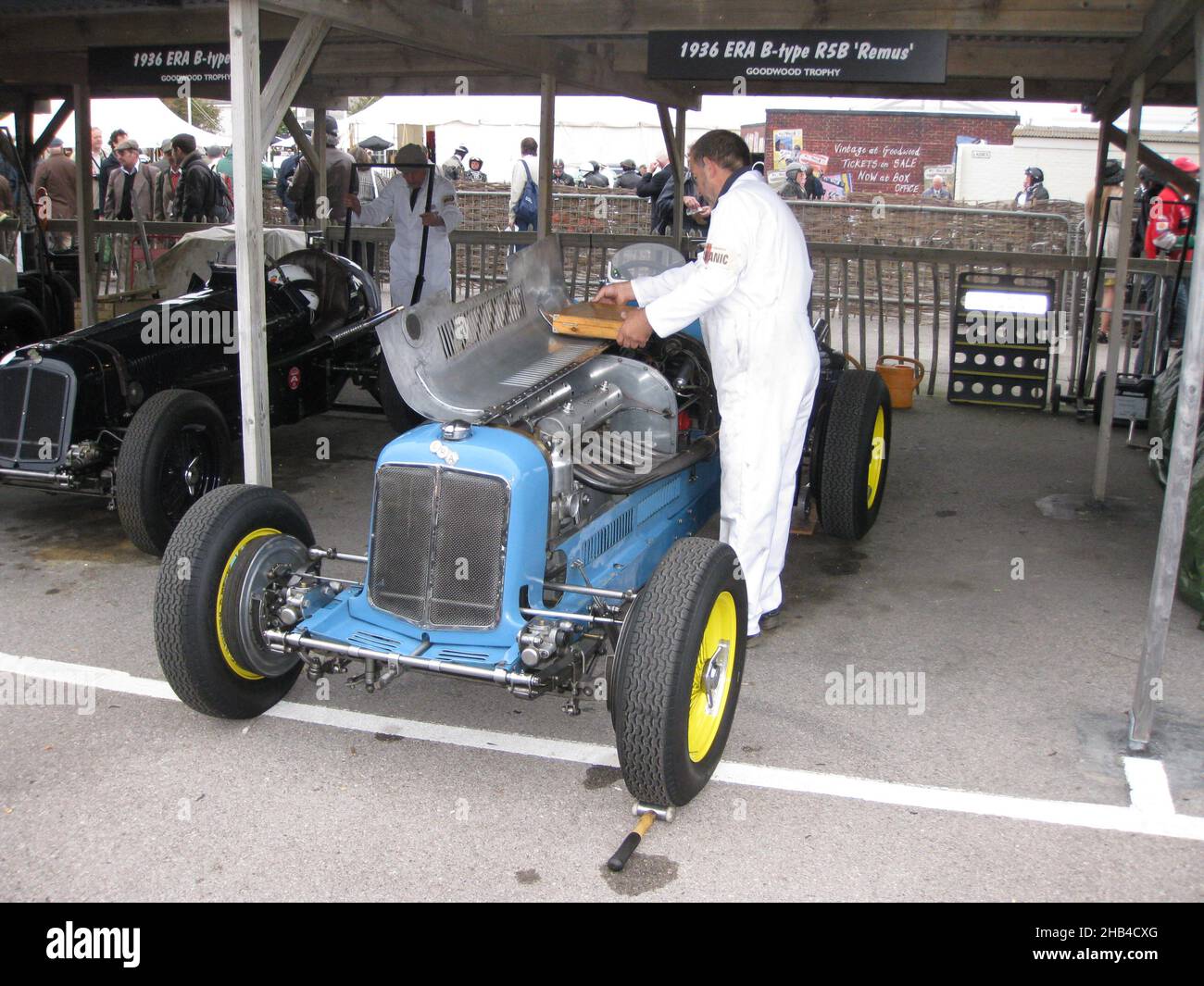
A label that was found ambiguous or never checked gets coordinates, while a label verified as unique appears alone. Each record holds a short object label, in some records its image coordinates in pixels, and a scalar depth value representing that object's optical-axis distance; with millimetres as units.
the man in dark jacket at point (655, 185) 13321
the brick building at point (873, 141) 32281
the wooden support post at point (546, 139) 8117
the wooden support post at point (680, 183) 10422
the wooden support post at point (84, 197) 10117
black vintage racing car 5629
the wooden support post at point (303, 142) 10266
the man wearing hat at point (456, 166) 23266
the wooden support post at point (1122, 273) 6578
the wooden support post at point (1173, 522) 3746
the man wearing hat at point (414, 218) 9188
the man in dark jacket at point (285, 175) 17112
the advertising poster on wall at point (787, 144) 31469
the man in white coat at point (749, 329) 4418
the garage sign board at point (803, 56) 6539
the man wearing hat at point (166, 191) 16339
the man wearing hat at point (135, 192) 16141
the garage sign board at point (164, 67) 7656
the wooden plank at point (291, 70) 5152
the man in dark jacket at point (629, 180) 21341
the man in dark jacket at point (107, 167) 17094
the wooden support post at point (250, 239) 4949
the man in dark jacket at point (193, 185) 14156
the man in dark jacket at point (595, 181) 23442
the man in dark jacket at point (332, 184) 13562
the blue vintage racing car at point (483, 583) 3373
